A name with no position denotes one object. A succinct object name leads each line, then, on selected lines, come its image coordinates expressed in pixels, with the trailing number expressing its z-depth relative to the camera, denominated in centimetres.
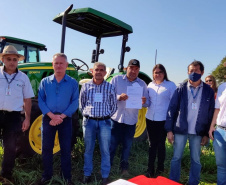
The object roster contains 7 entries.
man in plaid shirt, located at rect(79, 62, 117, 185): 311
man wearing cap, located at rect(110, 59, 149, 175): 346
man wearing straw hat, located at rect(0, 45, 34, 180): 283
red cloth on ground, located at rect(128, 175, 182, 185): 142
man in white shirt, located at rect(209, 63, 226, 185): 254
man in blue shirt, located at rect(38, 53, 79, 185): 291
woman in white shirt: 338
